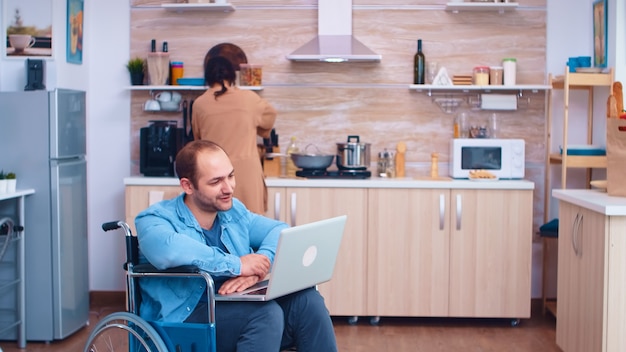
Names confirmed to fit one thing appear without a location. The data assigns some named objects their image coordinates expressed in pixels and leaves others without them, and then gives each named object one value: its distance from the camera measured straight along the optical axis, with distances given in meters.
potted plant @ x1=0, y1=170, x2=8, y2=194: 4.40
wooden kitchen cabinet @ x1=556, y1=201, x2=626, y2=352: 3.49
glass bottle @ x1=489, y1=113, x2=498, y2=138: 5.43
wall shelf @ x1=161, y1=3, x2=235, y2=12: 5.34
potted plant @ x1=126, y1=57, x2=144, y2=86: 5.43
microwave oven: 5.23
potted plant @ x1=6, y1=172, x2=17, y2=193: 4.45
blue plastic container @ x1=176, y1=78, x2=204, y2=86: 5.39
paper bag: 3.76
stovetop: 5.17
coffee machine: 5.20
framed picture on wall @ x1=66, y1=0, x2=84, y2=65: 5.16
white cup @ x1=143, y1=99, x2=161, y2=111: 5.42
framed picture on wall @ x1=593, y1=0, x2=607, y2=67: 5.04
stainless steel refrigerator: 4.57
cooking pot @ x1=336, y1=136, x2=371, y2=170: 5.21
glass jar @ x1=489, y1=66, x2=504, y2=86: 5.30
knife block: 5.34
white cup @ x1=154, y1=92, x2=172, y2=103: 5.46
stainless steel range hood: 5.22
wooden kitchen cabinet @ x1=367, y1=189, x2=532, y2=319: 5.05
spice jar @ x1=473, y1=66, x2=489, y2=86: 5.29
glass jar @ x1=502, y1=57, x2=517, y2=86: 5.30
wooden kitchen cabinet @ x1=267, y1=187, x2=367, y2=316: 5.09
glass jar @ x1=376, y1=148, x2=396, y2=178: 5.38
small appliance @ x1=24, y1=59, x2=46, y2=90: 4.74
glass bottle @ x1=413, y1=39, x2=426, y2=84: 5.38
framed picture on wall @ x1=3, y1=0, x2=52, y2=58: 4.89
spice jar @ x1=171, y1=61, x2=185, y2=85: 5.45
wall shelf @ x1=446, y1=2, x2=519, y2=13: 5.25
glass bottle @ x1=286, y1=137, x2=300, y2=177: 5.40
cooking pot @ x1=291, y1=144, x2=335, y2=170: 5.19
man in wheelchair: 2.69
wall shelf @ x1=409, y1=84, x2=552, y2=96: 5.25
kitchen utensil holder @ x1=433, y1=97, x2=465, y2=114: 5.46
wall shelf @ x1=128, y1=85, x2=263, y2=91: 5.34
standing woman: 4.64
